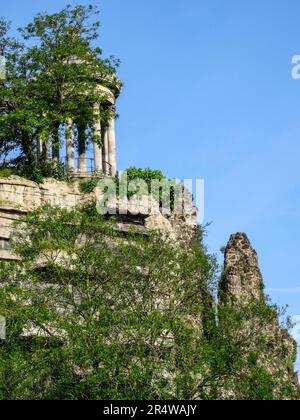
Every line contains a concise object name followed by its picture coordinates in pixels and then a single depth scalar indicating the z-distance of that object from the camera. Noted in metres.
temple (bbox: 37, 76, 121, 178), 64.00
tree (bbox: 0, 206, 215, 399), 46.00
